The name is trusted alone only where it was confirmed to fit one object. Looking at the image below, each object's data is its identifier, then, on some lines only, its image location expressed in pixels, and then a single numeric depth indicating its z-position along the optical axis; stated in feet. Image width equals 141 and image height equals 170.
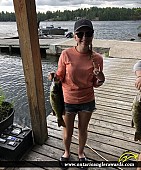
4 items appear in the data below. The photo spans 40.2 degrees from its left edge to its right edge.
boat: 79.83
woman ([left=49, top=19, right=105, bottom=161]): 5.81
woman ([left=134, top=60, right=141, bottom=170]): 4.86
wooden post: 6.38
